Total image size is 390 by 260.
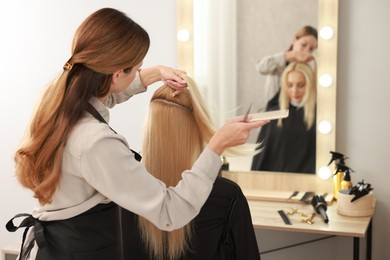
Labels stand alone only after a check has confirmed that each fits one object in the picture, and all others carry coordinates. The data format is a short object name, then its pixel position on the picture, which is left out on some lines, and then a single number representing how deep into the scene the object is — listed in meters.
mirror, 2.30
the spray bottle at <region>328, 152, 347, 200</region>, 2.31
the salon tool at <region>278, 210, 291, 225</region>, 2.10
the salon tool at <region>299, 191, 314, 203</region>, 2.32
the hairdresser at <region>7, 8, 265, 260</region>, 1.23
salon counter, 2.04
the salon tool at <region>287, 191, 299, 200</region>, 2.36
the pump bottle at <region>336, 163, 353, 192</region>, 2.27
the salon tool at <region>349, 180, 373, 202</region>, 2.13
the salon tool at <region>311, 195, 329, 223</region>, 2.12
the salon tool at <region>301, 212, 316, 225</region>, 2.09
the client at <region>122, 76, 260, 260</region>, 1.60
